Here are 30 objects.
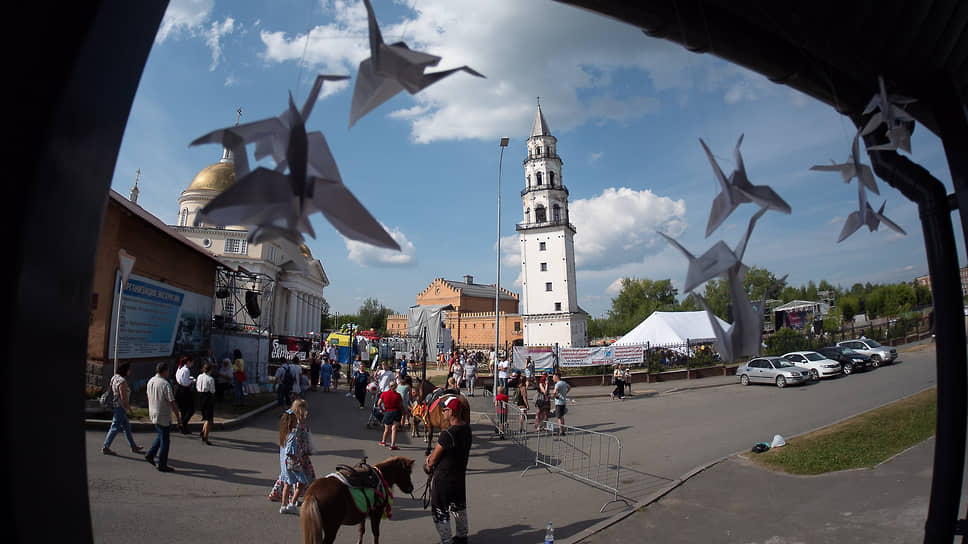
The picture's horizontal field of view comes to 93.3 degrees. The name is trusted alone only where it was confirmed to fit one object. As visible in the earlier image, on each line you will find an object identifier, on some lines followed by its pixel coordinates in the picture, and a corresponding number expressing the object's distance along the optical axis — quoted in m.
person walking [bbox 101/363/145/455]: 7.94
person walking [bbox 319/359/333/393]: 20.27
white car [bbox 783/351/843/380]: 21.56
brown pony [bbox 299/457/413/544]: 4.59
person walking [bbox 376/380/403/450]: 10.44
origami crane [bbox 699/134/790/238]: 1.91
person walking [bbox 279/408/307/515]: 6.53
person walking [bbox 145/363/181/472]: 7.62
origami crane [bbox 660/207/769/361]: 1.83
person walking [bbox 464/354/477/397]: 21.27
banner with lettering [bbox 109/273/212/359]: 13.09
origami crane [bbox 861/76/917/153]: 2.51
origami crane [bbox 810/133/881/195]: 2.38
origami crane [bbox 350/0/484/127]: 1.42
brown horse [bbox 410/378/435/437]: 11.85
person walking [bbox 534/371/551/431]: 13.48
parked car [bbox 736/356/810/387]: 20.34
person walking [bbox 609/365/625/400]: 19.91
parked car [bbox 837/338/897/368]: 24.28
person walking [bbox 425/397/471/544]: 5.18
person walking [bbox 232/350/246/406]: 14.07
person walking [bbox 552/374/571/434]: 13.54
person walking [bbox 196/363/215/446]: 9.88
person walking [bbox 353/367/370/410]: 15.59
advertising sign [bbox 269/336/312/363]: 24.52
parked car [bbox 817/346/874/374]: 22.86
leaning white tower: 53.38
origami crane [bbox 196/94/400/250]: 1.23
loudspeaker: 17.47
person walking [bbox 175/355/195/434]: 9.96
